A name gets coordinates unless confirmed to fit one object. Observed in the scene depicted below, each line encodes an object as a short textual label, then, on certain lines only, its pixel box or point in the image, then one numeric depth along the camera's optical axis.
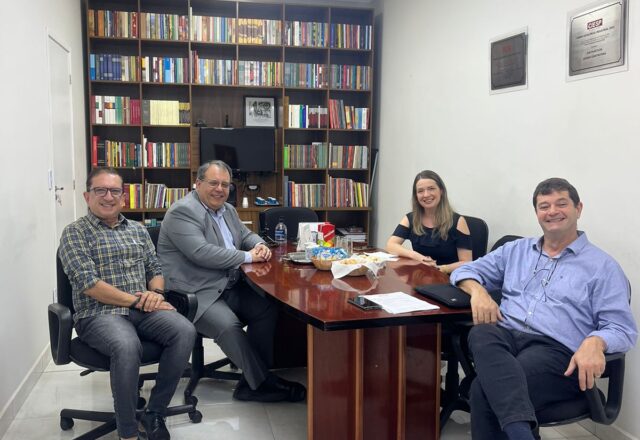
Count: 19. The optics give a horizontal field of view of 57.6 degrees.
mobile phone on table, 2.21
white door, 3.94
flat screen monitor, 5.46
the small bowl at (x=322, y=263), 2.96
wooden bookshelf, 5.27
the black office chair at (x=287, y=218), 4.20
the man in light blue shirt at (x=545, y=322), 1.95
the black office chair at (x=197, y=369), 3.05
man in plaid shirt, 2.38
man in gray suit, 2.94
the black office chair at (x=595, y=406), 1.98
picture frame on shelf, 5.71
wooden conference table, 2.37
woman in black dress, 3.38
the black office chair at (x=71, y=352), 2.40
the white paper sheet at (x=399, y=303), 2.21
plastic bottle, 3.93
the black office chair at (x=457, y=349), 2.37
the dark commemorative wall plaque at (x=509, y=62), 3.38
